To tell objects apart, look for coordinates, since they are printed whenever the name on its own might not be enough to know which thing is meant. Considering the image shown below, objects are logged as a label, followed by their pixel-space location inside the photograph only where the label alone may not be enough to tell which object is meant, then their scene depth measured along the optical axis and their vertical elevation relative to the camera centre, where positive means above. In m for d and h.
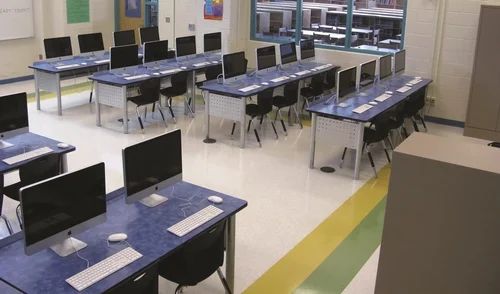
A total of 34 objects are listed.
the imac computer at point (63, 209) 3.05 -1.17
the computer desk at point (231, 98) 7.39 -1.19
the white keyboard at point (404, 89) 7.75 -1.03
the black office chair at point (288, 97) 8.26 -1.28
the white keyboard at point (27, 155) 4.63 -1.29
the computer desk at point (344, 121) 6.45 -1.27
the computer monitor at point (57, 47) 8.90 -0.71
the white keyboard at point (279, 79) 8.09 -1.00
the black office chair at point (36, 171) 4.62 -1.41
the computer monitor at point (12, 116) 4.94 -1.02
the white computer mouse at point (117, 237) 3.33 -1.38
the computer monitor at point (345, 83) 6.96 -0.90
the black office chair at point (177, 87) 8.55 -1.22
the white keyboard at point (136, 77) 7.93 -1.02
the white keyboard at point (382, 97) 7.20 -1.08
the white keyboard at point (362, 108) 6.61 -1.13
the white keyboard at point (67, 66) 8.59 -0.97
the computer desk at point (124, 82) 7.84 -1.08
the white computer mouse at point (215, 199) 3.89 -1.33
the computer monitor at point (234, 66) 7.79 -0.81
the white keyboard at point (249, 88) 7.46 -1.05
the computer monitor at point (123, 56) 8.28 -0.76
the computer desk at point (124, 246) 2.93 -1.41
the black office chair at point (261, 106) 7.69 -1.33
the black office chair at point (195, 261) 3.50 -1.60
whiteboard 10.26 -0.33
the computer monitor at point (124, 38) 9.73 -0.57
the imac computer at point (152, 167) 3.67 -1.09
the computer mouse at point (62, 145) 4.96 -1.26
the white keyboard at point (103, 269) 2.91 -1.43
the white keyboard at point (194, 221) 3.49 -1.37
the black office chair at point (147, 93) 8.00 -1.26
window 9.72 -0.18
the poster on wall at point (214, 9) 10.68 -0.02
